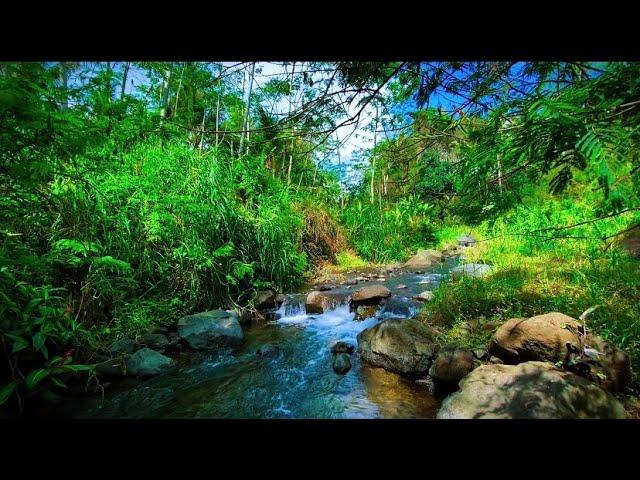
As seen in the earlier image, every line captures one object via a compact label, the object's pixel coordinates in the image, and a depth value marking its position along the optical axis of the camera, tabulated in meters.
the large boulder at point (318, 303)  5.72
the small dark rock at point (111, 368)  3.24
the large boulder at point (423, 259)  9.14
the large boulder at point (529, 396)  1.87
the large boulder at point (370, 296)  5.66
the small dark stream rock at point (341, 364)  3.51
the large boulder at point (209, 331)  4.13
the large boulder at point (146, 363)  3.39
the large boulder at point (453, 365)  2.76
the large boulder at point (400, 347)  3.18
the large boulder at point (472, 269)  4.95
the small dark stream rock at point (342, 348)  3.97
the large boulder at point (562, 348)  2.17
